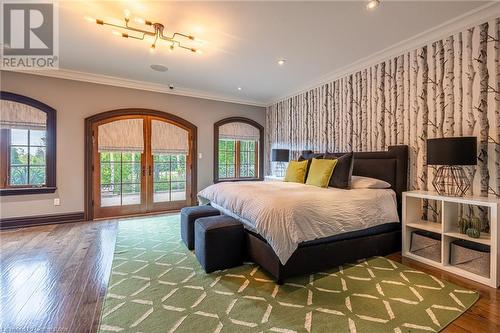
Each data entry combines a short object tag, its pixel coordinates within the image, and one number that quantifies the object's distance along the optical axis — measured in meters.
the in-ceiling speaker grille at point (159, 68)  4.11
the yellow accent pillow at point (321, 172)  3.29
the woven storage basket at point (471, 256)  2.28
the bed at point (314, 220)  2.22
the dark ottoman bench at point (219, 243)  2.46
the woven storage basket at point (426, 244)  2.65
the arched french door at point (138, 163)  4.65
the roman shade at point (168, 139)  5.12
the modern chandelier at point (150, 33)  2.68
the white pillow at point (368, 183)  3.20
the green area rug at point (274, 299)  1.69
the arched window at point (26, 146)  3.95
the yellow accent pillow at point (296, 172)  3.85
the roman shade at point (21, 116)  3.90
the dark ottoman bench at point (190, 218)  3.13
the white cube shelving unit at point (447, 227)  2.17
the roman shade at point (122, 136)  4.68
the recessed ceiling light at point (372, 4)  2.38
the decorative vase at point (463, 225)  2.45
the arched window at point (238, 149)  5.93
